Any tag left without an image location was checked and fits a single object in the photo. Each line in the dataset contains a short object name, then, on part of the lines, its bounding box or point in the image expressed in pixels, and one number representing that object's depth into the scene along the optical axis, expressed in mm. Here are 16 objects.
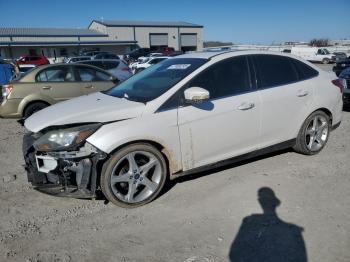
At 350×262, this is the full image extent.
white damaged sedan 3490
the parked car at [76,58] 27088
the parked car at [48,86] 7441
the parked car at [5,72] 10916
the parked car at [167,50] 41453
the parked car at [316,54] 35688
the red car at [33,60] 31903
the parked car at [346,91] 8258
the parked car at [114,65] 13484
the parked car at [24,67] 15041
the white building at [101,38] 47603
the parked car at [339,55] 33425
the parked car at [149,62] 22861
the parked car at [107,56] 32738
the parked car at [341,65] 20691
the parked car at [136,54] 39703
